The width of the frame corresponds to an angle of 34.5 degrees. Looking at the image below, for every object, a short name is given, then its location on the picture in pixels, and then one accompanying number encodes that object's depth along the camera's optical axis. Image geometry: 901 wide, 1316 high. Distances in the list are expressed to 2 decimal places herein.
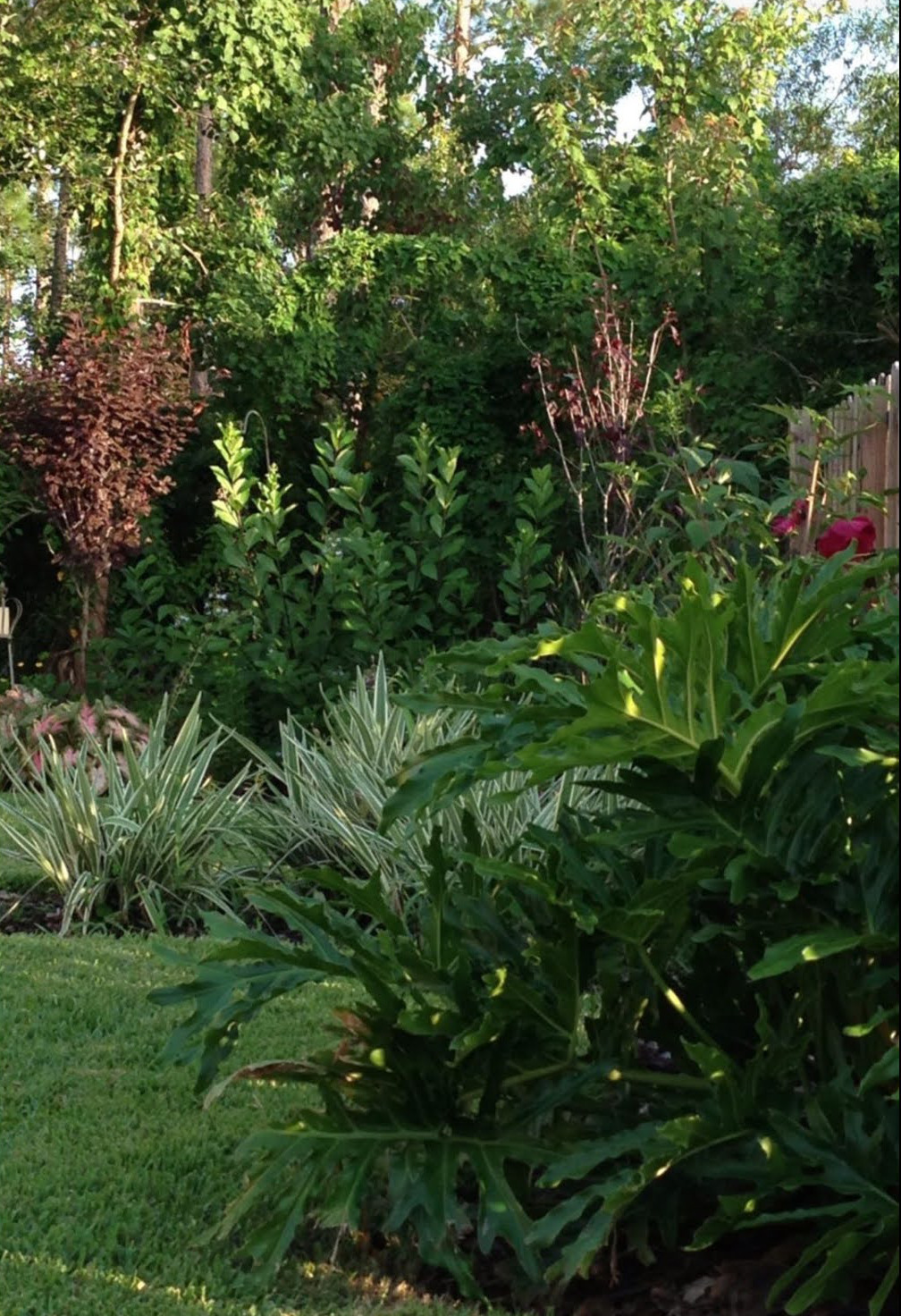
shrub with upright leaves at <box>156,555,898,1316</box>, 2.02
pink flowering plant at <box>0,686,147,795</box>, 7.74
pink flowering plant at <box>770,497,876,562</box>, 3.04
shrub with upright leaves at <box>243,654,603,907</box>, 4.78
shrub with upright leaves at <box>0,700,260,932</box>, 5.04
